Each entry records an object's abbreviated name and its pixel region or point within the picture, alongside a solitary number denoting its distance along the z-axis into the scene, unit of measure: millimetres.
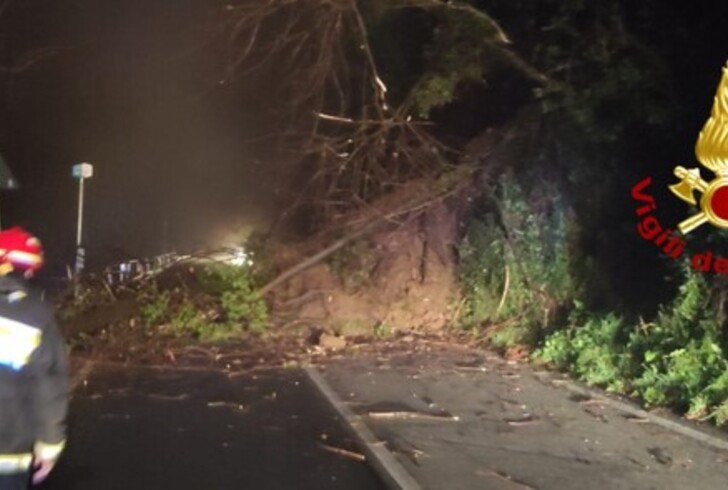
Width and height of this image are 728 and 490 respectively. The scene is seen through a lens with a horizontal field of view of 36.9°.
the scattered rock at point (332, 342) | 15773
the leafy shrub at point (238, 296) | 16500
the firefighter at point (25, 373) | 5020
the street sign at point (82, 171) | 21156
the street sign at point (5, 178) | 11359
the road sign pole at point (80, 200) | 20123
